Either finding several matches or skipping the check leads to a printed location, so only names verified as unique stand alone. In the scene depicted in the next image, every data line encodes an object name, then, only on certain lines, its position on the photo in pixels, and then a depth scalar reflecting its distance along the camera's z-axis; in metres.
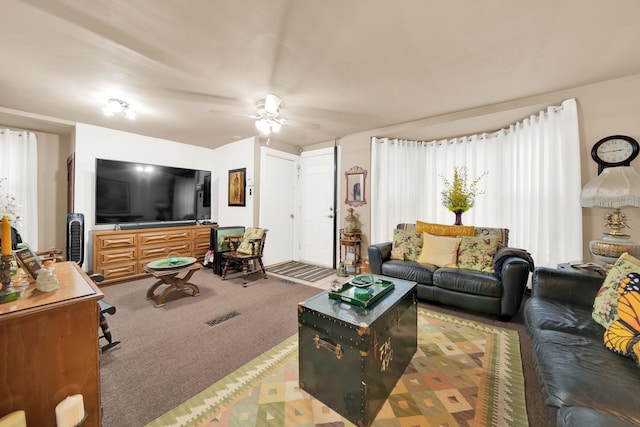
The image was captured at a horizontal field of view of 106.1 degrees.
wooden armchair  3.66
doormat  4.00
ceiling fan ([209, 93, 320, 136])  2.61
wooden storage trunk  1.23
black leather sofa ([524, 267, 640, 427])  0.88
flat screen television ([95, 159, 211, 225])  3.69
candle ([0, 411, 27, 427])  0.83
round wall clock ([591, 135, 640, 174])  2.31
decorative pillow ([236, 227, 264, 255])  3.88
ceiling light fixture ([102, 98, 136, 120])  2.79
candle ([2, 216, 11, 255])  1.06
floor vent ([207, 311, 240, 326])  2.35
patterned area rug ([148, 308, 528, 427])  1.28
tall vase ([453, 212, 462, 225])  3.17
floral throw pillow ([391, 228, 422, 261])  3.10
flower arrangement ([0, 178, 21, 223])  1.13
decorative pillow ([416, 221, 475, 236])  2.98
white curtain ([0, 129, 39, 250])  3.40
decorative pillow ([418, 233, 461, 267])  2.83
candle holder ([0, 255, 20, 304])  0.99
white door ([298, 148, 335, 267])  4.65
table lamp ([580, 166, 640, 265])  1.95
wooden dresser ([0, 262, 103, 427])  0.92
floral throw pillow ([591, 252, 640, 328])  1.37
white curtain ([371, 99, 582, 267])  2.57
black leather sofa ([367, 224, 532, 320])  2.25
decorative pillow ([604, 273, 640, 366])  1.15
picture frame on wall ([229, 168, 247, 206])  4.49
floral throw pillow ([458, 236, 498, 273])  2.64
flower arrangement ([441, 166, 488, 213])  3.15
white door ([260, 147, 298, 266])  4.51
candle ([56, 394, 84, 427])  0.97
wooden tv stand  3.51
